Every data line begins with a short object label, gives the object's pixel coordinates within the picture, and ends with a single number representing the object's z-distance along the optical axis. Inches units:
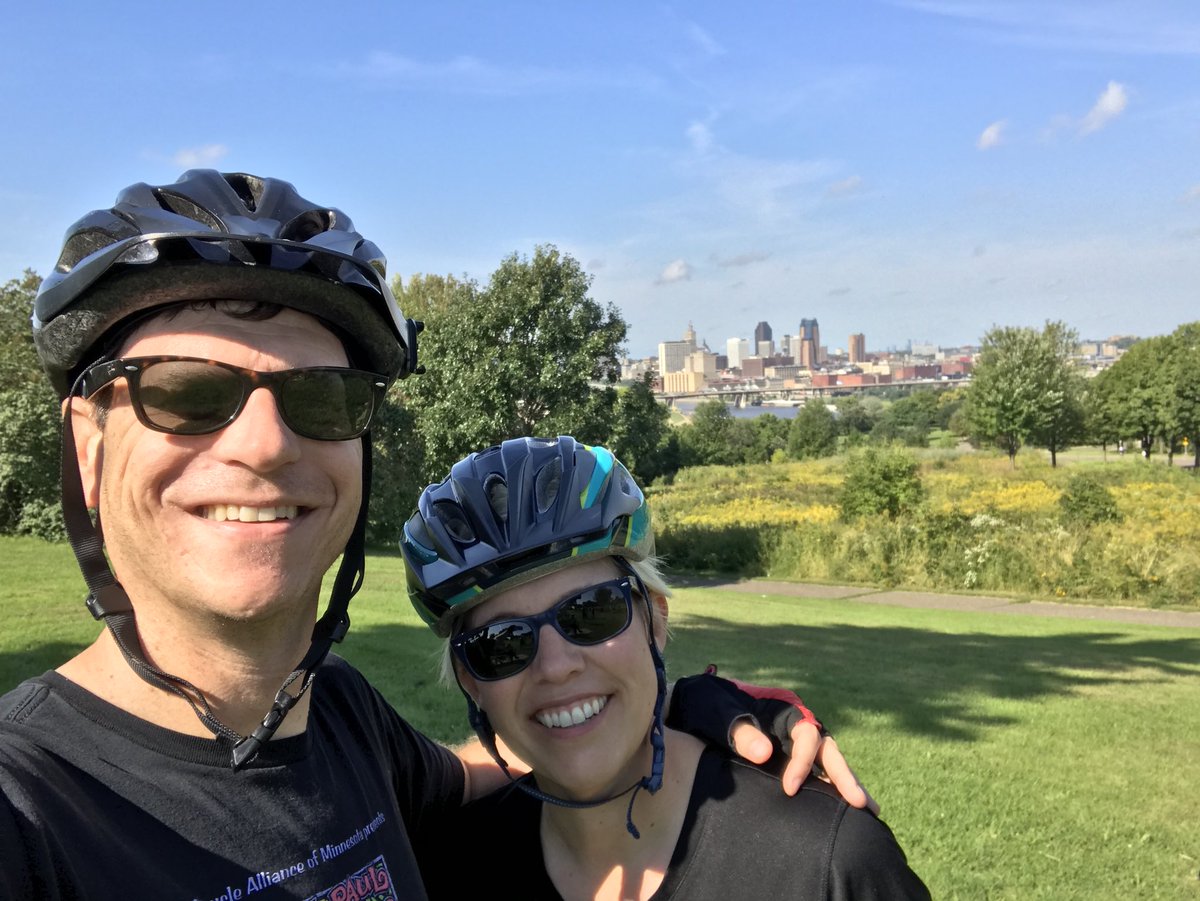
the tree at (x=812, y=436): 2470.5
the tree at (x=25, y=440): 789.9
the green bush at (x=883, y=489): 922.1
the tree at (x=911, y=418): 3205.2
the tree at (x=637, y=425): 830.5
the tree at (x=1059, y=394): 1635.1
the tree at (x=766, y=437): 2574.8
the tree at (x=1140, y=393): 1802.4
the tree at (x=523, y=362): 815.1
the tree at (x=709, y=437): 2509.4
